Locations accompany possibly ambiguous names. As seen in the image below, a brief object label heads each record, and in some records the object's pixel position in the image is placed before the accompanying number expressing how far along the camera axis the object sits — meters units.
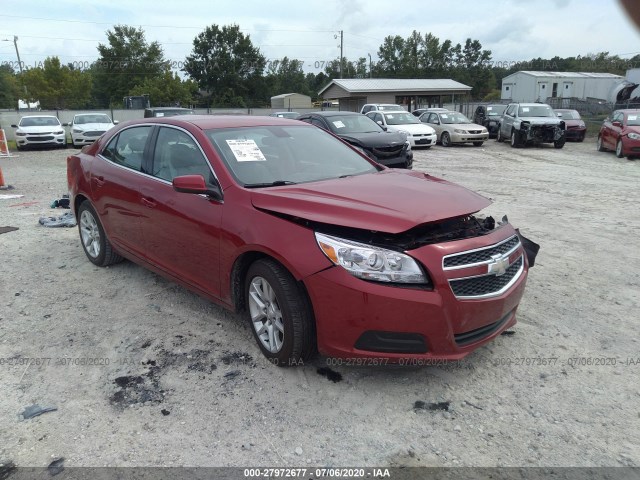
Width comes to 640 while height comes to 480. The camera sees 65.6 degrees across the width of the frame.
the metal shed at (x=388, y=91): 41.25
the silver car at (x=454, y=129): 20.36
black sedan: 11.79
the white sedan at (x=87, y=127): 19.89
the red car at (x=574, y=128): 21.59
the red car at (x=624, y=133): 15.58
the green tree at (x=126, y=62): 65.00
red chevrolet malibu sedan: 2.93
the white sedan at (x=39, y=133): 19.84
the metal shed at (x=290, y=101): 61.50
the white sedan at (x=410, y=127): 19.00
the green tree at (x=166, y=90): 58.00
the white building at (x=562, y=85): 49.41
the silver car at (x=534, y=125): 18.91
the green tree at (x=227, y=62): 72.25
